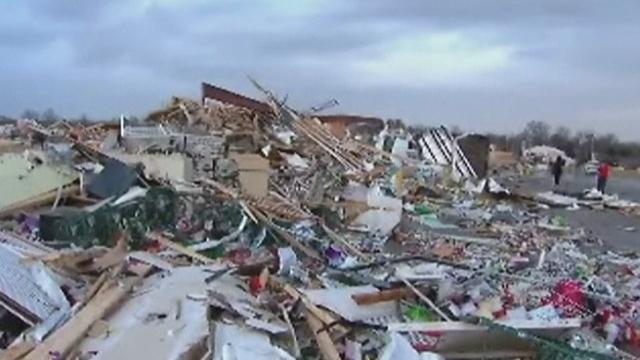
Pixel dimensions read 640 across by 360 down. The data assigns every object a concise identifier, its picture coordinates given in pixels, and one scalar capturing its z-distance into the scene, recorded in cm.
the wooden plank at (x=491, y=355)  634
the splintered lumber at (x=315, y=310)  627
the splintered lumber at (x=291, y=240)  960
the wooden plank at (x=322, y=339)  580
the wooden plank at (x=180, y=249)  832
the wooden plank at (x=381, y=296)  695
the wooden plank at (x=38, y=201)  1021
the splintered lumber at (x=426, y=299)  688
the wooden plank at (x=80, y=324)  532
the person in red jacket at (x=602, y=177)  2614
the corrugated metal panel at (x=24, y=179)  1074
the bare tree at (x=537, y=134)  7566
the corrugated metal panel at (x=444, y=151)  2405
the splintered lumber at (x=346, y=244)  989
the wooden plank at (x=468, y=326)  643
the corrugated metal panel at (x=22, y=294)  593
